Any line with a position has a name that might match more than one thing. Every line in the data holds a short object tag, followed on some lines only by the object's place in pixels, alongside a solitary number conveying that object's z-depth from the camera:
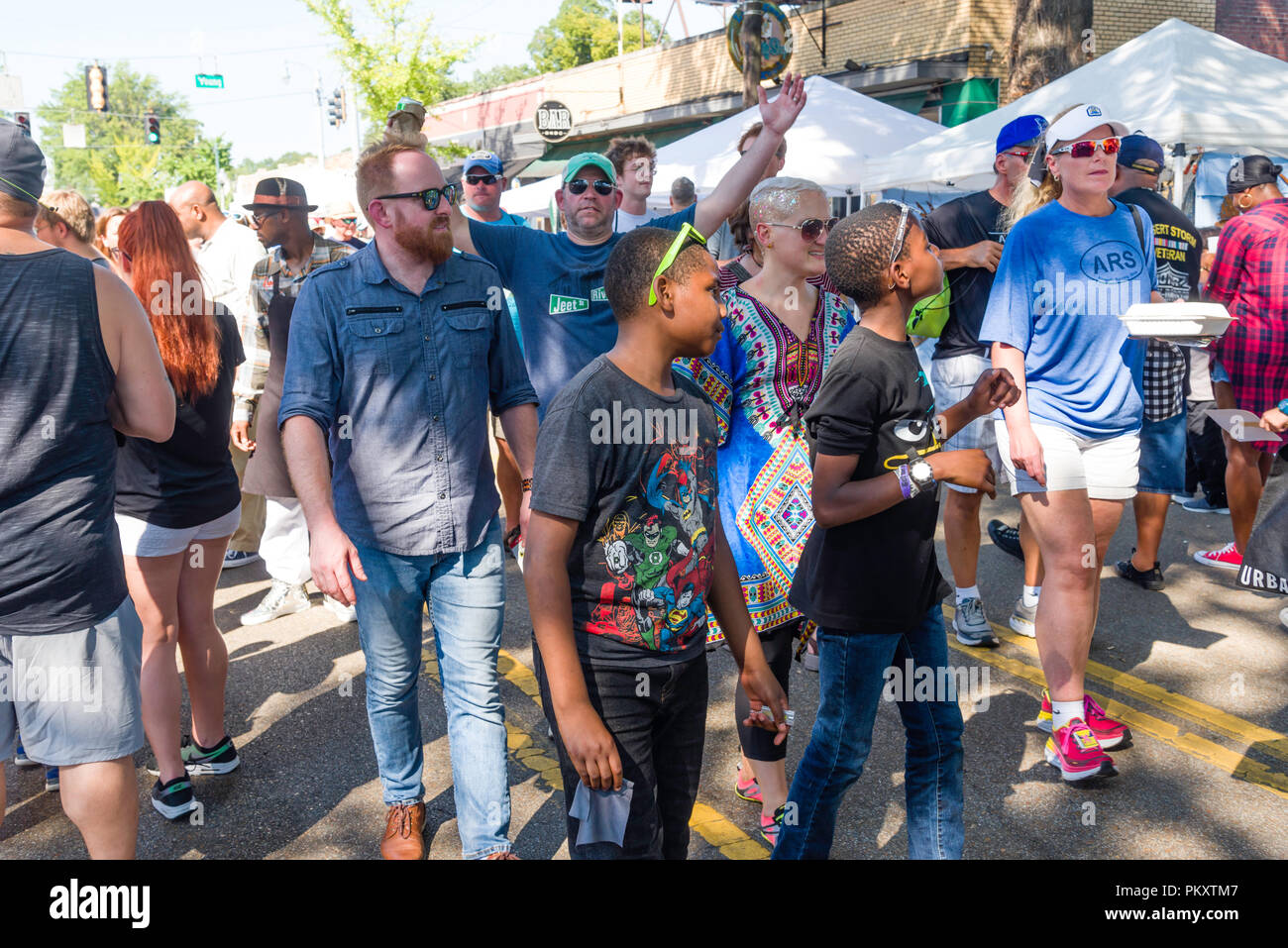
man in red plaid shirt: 5.91
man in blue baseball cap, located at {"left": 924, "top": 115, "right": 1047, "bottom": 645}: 5.11
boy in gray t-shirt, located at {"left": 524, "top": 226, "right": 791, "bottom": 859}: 2.37
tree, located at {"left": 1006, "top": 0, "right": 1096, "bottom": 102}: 10.91
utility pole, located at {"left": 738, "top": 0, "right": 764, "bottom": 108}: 15.57
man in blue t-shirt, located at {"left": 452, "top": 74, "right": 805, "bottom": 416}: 4.45
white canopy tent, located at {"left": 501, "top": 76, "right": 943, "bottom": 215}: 11.54
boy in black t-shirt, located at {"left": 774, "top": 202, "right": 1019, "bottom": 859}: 2.78
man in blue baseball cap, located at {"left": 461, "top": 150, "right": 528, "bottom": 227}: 6.27
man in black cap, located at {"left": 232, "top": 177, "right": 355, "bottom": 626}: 5.52
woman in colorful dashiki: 3.38
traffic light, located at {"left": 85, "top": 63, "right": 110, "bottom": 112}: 30.55
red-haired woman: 3.85
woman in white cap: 3.97
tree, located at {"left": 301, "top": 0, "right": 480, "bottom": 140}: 36.94
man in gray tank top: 2.65
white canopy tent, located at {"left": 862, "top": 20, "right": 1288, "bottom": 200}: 8.52
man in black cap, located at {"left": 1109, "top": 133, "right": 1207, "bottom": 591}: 5.65
